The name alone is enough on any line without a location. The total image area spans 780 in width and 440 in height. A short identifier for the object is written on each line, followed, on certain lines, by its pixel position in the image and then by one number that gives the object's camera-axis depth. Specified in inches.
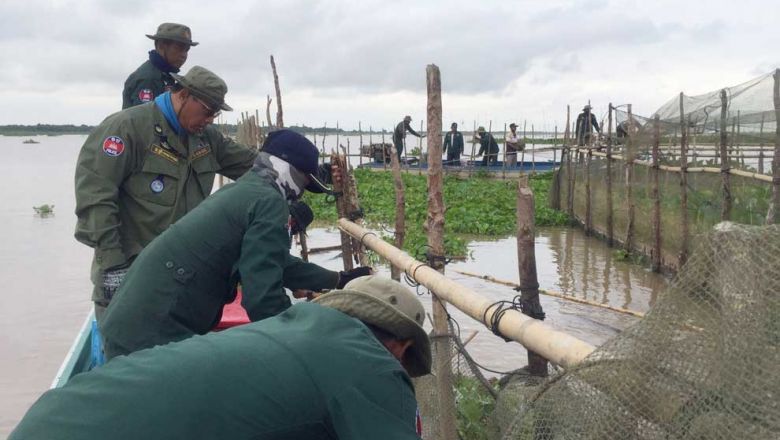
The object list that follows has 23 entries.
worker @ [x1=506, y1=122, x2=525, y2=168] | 1022.4
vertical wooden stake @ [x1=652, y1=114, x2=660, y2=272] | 420.5
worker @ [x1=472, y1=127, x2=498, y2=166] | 1029.1
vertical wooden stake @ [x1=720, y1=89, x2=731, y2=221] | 340.5
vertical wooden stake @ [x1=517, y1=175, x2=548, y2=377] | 156.6
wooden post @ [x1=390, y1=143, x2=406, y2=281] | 240.4
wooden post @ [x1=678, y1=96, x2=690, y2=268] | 389.7
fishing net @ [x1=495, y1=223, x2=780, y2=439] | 75.1
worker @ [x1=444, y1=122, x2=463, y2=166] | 1033.5
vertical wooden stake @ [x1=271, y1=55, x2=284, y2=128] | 427.8
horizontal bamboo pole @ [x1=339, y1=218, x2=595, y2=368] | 96.8
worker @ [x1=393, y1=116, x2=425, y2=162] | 971.3
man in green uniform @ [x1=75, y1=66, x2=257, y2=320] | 143.0
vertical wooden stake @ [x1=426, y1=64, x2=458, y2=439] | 146.9
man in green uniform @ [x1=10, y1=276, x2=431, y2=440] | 66.6
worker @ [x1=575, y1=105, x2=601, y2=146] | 687.4
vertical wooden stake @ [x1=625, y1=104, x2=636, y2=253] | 468.4
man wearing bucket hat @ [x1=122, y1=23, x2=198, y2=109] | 184.4
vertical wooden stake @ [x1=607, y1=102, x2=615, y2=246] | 516.9
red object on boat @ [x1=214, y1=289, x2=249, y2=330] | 180.9
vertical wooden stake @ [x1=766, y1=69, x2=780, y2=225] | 301.4
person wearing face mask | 110.7
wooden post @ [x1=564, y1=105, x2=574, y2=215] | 655.8
